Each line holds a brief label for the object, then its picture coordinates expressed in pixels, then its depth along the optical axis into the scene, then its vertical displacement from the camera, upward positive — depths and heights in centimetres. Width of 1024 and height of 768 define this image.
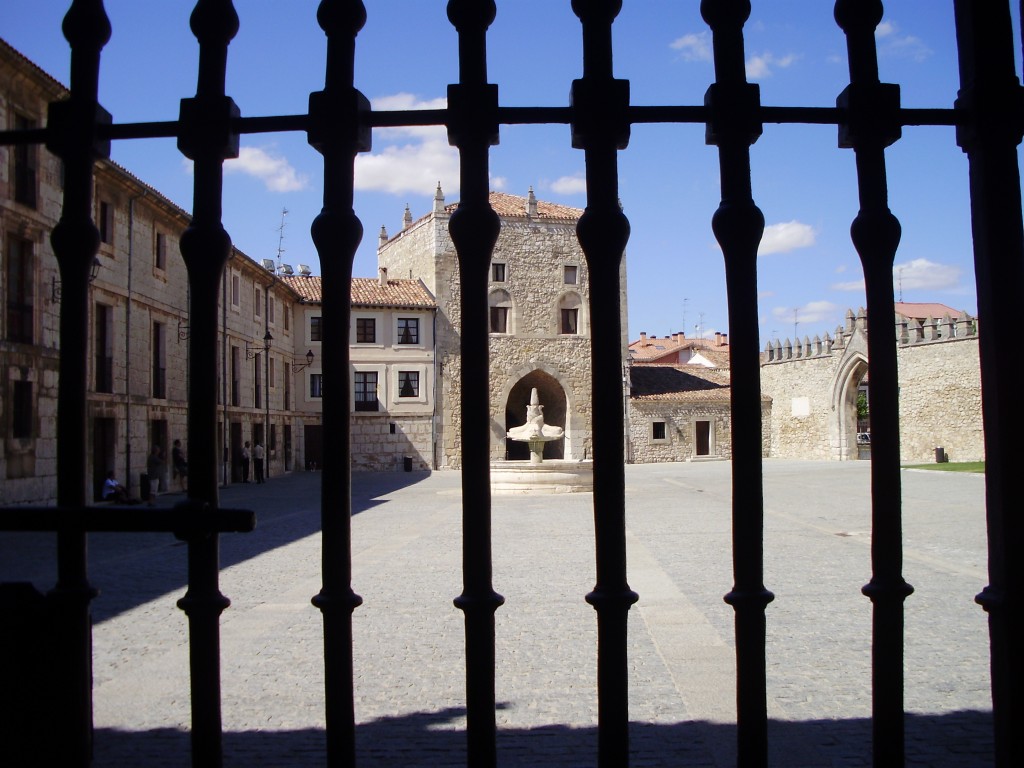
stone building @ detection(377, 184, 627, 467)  3909 +550
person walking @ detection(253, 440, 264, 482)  2836 -105
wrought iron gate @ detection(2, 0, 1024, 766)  162 +24
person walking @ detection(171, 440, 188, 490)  2248 -86
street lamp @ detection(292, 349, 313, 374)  3656 +251
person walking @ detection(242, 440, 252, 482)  2816 -123
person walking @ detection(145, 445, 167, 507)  2038 -87
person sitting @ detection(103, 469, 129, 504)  1703 -122
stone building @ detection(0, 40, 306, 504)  1576 +248
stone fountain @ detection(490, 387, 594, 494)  2055 -125
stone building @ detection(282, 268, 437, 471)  3644 +203
